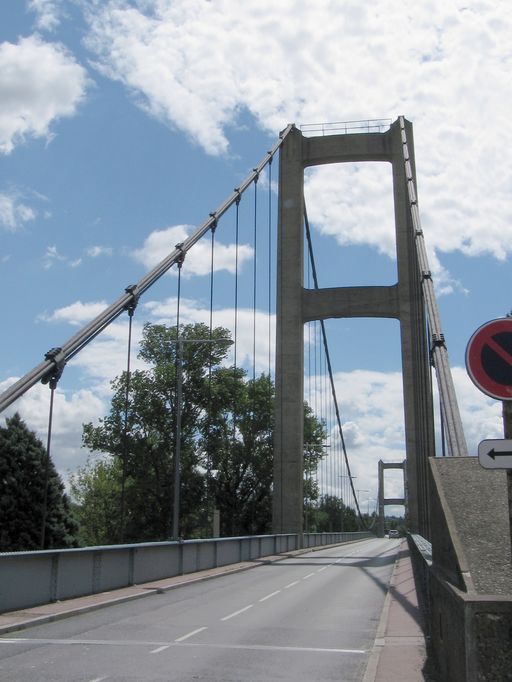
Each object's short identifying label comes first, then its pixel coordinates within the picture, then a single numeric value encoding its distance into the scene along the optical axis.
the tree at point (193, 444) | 45.81
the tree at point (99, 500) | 54.44
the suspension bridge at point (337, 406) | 5.51
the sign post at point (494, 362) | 4.39
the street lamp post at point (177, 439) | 21.39
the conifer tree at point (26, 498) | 30.44
